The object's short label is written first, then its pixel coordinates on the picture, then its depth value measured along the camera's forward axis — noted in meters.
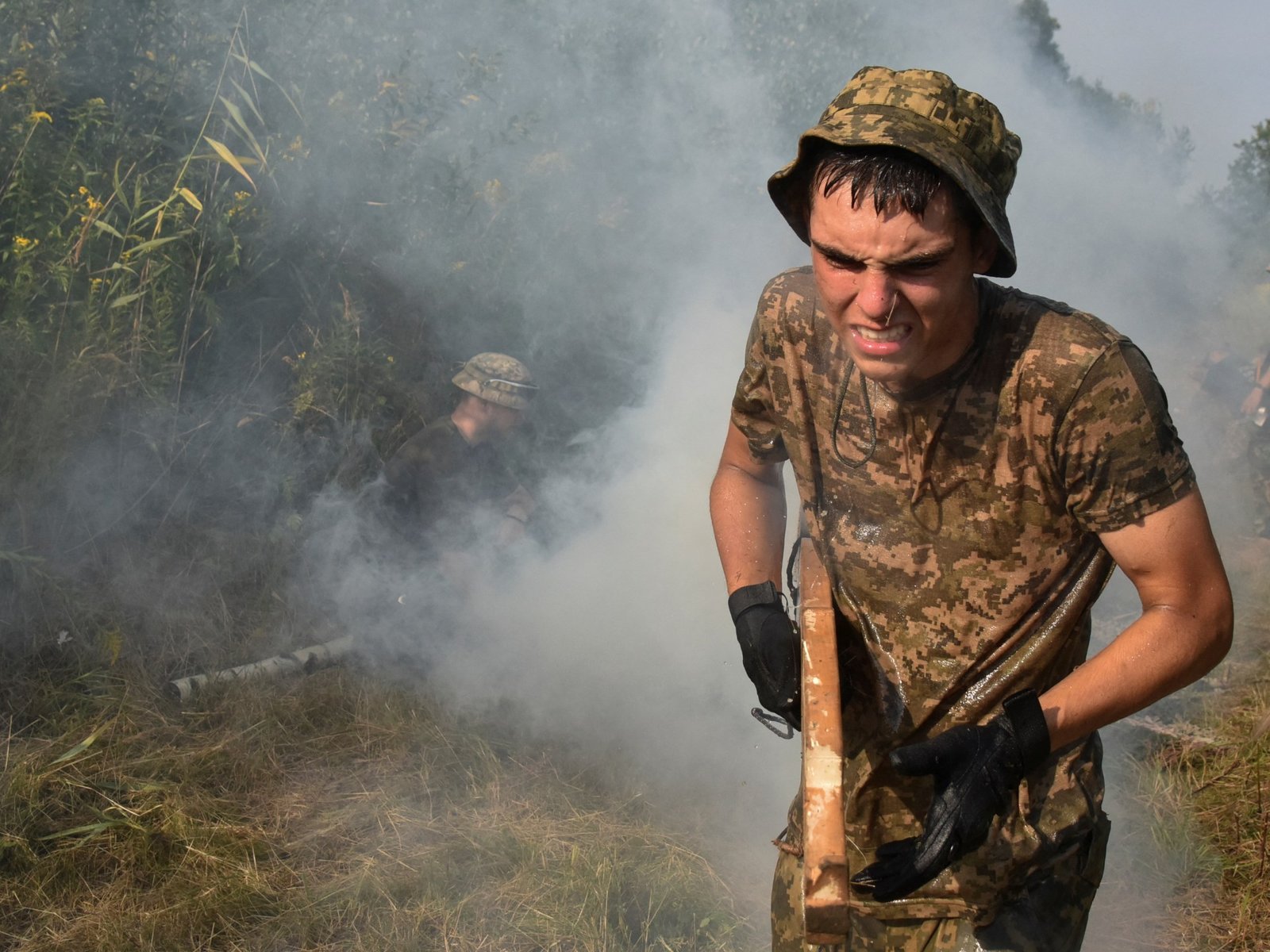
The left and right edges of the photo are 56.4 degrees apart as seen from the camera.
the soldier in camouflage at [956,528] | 1.86
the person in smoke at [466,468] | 5.44
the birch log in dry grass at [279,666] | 4.47
